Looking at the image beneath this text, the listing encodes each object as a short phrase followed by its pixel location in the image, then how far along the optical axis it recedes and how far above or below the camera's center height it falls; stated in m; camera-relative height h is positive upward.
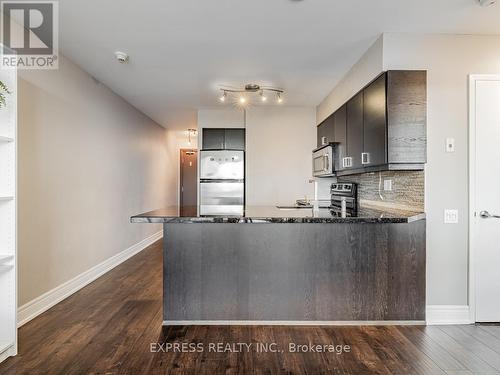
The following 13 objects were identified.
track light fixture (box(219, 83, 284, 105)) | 4.07 +1.30
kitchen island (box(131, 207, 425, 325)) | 2.67 -0.75
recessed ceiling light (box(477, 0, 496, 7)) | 2.21 +1.31
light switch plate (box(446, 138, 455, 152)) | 2.69 +0.36
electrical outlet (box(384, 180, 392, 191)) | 3.20 +0.02
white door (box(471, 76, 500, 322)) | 2.70 -0.11
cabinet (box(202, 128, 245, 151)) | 5.30 +0.79
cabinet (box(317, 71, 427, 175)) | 2.63 +0.57
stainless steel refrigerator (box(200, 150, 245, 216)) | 5.12 +0.13
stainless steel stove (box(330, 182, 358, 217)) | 4.05 -0.11
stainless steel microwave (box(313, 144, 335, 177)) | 4.00 +0.34
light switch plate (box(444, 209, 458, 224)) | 2.69 -0.24
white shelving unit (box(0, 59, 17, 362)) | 2.16 -0.23
